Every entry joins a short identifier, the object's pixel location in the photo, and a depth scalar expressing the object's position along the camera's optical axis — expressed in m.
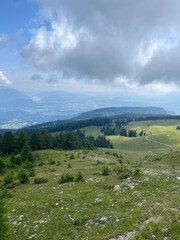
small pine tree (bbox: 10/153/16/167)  52.63
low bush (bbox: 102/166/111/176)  27.76
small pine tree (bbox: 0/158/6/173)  46.36
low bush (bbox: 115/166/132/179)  23.63
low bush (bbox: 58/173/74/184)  25.79
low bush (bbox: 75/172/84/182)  25.36
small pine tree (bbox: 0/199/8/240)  10.51
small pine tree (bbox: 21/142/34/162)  54.98
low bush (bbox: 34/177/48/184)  28.69
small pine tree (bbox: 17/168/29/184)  30.83
